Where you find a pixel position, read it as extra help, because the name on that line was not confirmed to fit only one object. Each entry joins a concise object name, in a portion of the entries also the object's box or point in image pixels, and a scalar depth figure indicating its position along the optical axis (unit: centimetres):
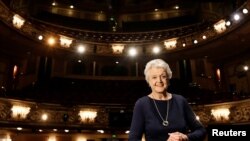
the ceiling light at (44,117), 998
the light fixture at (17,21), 1176
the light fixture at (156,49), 1514
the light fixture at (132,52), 1542
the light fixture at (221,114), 965
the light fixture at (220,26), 1247
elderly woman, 135
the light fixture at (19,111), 934
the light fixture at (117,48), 1555
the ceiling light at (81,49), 1483
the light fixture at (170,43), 1497
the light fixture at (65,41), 1441
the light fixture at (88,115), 1052
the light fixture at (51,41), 1365
